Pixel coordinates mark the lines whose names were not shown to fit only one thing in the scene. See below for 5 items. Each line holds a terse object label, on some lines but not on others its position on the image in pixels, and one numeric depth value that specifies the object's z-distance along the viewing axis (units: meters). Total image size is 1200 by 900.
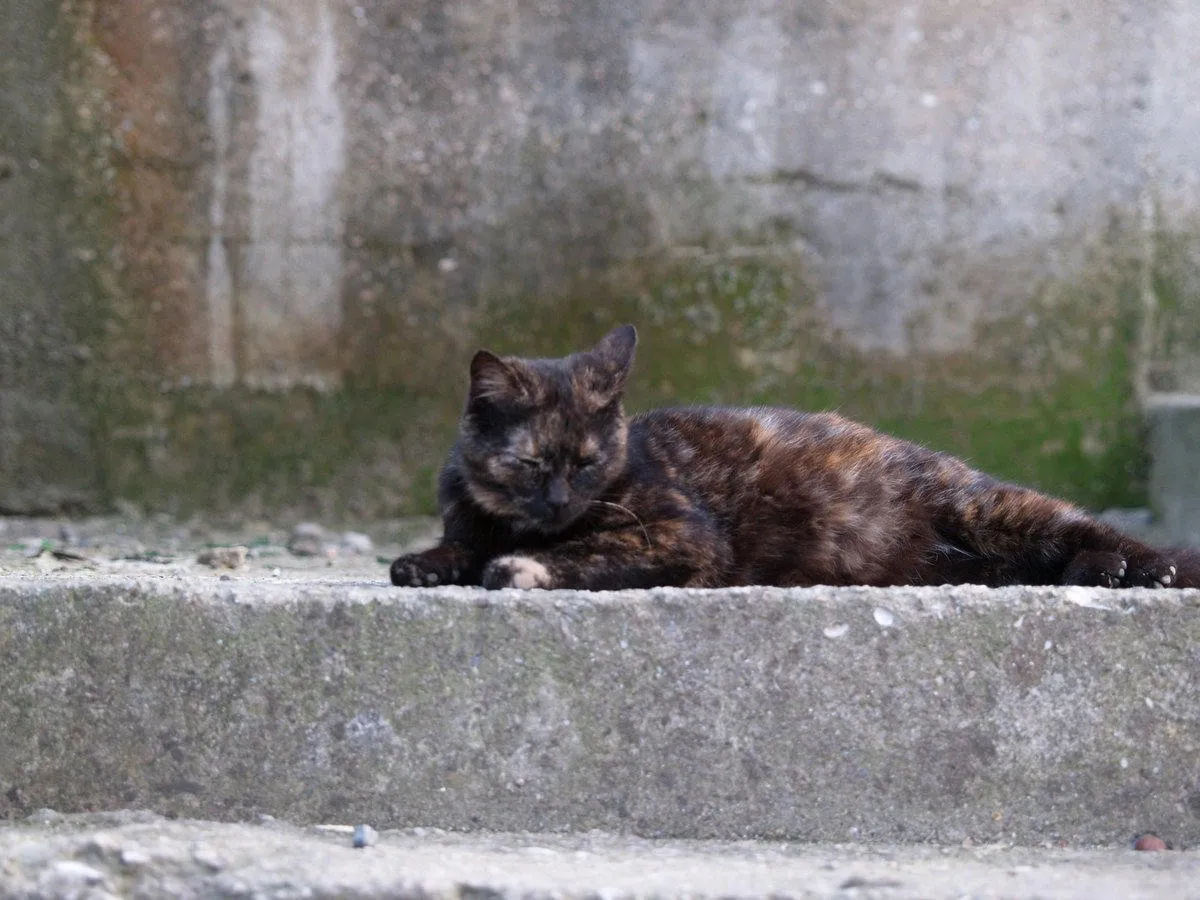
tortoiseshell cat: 6.67
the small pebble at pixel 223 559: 9.12
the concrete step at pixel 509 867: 4.57
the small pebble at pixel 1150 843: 5.34
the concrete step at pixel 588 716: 5.35
